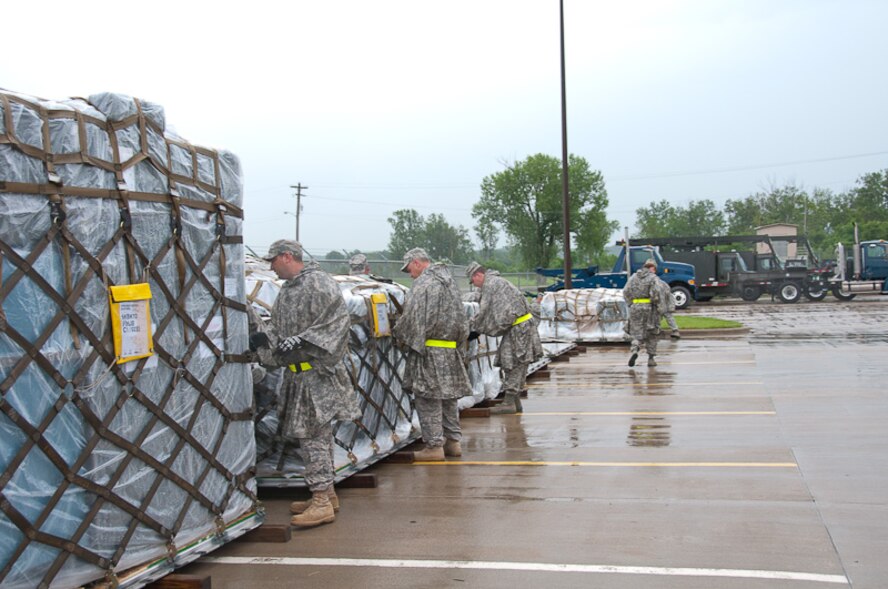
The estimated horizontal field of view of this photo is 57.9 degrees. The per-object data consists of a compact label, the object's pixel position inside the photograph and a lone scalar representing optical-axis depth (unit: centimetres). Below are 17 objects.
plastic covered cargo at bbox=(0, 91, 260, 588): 373
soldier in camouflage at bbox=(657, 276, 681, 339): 1364
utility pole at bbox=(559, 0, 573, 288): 2448
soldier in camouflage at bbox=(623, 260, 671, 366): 1359
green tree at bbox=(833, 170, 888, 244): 7148
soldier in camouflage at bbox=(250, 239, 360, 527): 545
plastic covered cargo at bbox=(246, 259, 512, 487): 617
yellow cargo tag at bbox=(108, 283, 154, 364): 418
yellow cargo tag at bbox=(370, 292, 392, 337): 718
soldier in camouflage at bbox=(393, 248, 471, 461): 729
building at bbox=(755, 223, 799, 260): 3472
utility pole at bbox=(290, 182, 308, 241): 5447
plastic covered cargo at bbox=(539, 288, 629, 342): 1928
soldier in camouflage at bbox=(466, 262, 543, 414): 952
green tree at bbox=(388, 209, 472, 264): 7169
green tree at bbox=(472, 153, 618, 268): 6988
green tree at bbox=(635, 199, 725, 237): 8300
